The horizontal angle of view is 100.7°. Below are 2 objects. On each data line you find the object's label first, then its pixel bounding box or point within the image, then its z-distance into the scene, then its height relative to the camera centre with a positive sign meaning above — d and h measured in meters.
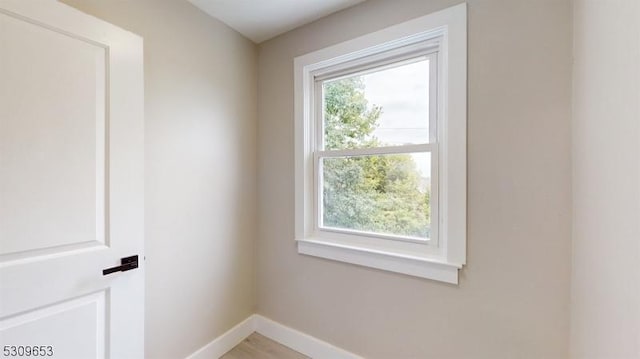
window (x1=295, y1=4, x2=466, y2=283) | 1.38 +0.17
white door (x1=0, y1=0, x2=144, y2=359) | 0.93 -0.03
